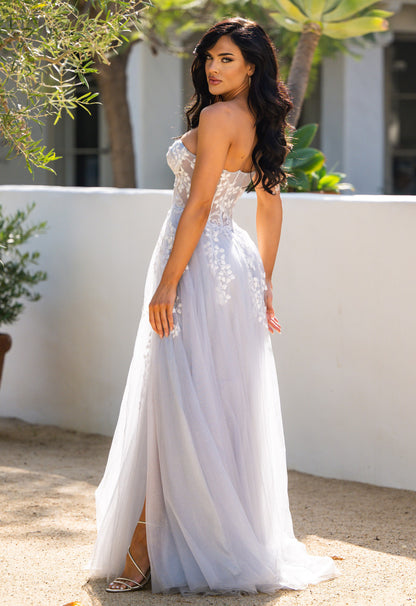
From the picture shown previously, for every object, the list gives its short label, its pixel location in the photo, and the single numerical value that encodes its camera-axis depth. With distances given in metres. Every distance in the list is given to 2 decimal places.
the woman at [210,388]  4.49
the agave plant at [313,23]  8.44
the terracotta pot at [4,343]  8.19
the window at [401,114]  16.42
